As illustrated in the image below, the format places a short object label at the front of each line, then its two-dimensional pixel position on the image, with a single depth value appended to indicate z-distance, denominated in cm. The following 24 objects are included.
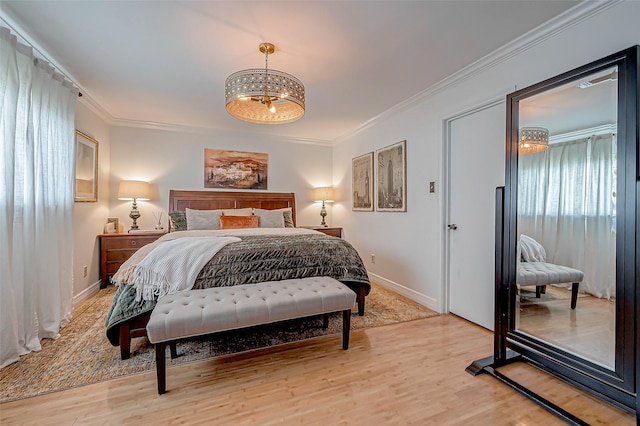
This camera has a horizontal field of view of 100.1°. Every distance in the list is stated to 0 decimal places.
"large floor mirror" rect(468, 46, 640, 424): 142
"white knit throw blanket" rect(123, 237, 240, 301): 204
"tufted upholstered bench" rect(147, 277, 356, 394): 163
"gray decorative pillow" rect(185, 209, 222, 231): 391
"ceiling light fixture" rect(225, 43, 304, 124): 204
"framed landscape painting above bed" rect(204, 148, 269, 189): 465
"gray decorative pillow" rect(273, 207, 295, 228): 455
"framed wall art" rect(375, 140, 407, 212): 350
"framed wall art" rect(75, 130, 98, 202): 314
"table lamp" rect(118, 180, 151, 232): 389
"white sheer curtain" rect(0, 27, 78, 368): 186
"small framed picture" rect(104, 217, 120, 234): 386
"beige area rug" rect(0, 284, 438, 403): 174
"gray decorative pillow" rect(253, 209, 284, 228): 432
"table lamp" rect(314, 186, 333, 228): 512
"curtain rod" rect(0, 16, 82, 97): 198
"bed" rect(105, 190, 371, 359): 197
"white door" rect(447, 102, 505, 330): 247
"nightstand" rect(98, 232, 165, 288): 365
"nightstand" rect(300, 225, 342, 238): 489
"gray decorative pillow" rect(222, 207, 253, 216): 427
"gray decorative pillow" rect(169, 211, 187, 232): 396
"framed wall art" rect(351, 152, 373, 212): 426
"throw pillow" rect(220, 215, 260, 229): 395
